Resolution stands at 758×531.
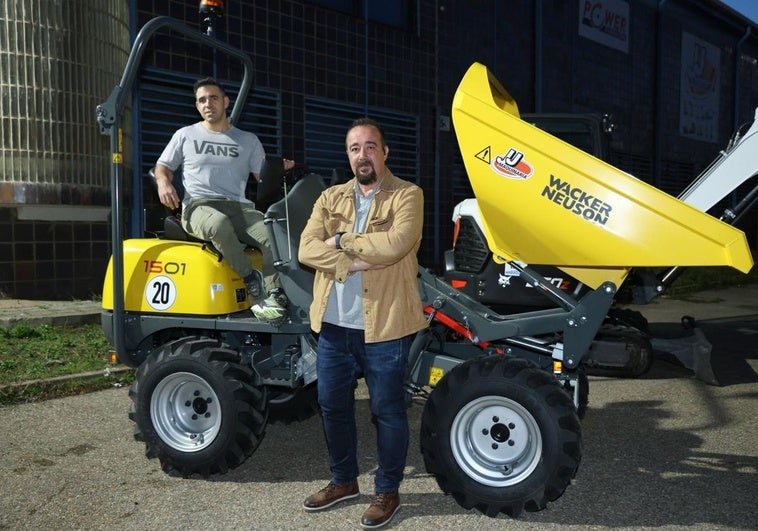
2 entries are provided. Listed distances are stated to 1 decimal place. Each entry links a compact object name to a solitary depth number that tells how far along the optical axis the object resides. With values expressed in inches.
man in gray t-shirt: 182.1
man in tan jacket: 145.5
